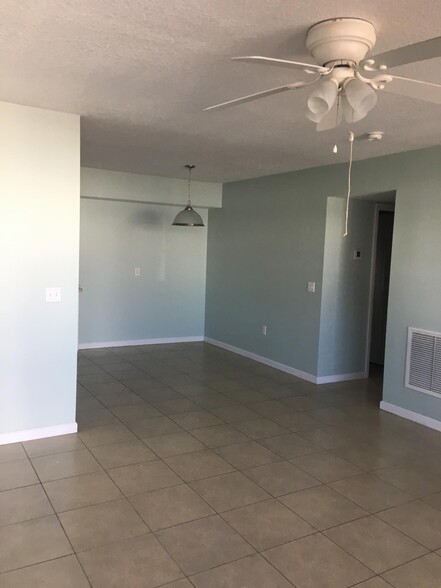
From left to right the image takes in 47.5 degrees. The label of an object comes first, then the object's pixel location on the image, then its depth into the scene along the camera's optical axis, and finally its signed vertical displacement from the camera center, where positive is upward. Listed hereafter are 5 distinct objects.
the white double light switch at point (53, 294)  3.73 -0.32
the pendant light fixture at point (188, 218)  5.82 +0.44
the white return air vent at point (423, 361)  4.32 -0.84
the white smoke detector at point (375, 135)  3.85 +1.00
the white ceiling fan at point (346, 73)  1.92 +0.73
